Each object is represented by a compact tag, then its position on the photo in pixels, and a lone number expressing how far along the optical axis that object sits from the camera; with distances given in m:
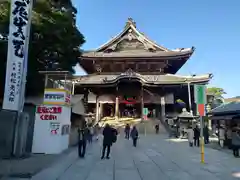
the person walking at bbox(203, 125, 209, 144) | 14.52
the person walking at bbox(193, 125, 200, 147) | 13.52
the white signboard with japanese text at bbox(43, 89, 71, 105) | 9.74
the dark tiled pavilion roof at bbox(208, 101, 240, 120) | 11.69
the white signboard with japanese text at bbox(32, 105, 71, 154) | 9.25
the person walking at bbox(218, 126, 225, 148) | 13.17
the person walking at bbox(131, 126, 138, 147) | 12.28
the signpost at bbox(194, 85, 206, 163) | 8.60
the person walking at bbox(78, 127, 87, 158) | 8.51
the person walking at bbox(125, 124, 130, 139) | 16.32
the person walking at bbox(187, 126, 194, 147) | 12.82
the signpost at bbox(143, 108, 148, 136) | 21.75
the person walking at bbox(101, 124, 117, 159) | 8.15
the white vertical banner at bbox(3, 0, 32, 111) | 7.45
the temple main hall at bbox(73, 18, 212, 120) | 24.25
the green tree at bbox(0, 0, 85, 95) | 10.05
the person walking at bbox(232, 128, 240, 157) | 9.48
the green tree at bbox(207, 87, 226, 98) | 49.58
